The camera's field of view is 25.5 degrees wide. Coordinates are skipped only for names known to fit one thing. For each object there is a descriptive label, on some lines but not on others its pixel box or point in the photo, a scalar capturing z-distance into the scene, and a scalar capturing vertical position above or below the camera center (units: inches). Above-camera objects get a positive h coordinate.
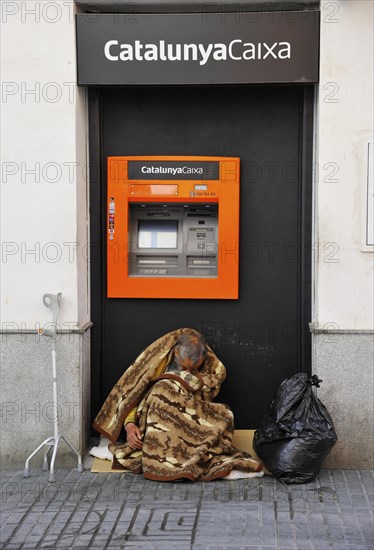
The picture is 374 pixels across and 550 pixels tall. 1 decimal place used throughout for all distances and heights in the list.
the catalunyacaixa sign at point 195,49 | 248.5 +57.3
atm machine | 260.2 +3.7
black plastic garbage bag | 232.7 -55.7
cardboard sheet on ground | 248.4 -65.9
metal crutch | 244.4 -49.1
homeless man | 238.7 -53.7
